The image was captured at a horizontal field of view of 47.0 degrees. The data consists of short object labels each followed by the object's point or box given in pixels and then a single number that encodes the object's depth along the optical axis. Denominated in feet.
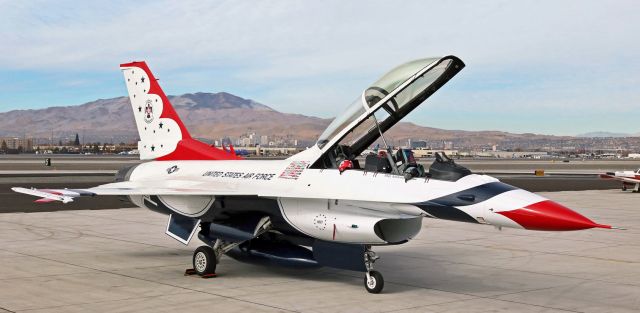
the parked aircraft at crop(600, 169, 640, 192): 121.61
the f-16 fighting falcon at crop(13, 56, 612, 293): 33.06
